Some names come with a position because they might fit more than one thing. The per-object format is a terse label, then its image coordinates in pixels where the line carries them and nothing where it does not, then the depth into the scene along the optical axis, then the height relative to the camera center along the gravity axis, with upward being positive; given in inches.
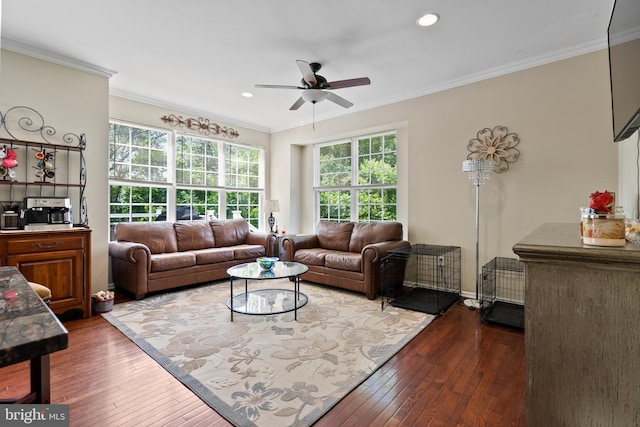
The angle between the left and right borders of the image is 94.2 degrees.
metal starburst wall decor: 136.6 +31.0
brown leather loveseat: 145.3 -22.7
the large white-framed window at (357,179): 190.9 +23.4
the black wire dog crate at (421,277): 141.9 -35.0
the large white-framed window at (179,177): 172.2 +23.6
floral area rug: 70.6 -43.5
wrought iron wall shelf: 119.7 +21.6
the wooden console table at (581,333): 33.0 -14.4
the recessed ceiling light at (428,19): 99.5 +66.1
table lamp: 222.8 +4.6
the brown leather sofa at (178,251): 142.9 -22.4
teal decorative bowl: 128.7 -22.0
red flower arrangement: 39.9 +1.3
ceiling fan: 115.4 +52.1
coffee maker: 115.8 -0.4
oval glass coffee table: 121.1 -40.9
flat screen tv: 45.3 +25.6
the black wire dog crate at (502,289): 125.4 -35.8
